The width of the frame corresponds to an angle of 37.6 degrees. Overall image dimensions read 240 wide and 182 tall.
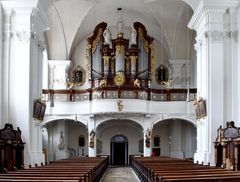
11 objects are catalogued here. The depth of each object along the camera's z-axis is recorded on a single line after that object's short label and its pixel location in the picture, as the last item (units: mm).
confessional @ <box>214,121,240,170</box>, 11059
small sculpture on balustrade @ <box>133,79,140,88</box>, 20496
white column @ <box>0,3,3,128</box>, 12493
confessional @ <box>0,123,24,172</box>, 10885
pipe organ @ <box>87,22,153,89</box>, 20635
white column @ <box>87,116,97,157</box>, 20905
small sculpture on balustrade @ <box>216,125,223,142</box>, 12193
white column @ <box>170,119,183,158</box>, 22241
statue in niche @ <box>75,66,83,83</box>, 23060
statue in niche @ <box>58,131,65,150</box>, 21915
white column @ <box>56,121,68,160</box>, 21983
